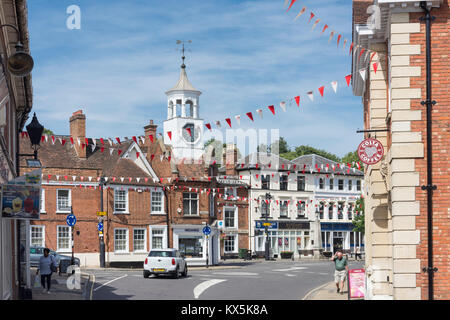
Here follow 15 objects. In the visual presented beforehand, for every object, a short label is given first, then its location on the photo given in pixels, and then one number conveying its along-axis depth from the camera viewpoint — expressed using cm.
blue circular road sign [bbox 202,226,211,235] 4434
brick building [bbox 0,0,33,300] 1523
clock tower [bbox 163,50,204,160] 5925
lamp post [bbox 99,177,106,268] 4494
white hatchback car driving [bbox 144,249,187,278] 3225
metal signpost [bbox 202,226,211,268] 4434
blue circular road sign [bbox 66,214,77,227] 3219
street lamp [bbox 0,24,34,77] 1175
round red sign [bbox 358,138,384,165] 1759
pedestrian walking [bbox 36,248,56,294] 2347
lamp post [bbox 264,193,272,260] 6226
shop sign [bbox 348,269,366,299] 2061
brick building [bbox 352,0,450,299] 1568
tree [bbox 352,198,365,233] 6394
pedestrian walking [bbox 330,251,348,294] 2442
